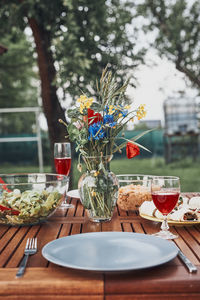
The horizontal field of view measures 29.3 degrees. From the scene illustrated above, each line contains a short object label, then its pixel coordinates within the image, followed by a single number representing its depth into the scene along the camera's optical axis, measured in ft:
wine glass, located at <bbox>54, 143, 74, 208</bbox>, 4.56
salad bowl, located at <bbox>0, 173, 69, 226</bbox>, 3.47
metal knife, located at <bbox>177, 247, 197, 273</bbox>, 2.34
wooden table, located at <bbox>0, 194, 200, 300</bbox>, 2.21
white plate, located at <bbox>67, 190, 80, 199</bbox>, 4.78
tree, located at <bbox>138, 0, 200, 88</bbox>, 17.39
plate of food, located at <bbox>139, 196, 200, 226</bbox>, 3.41
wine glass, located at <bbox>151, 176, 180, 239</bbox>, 3.13
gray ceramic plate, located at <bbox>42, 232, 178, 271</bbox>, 2.34
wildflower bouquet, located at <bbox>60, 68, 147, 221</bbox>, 3.51
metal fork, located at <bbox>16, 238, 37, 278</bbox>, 2.36
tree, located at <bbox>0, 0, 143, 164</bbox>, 11.28
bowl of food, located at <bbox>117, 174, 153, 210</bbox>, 4.17
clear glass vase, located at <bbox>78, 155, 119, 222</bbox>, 3.54
